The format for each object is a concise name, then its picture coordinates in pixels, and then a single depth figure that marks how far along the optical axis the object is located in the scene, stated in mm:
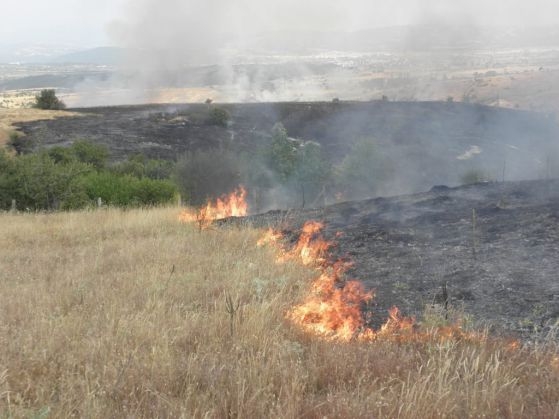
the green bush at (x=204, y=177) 25812
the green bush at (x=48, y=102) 53094
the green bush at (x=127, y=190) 19531
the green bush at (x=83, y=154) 26703
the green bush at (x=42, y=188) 18000
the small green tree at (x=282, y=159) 34375
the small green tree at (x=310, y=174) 34656
